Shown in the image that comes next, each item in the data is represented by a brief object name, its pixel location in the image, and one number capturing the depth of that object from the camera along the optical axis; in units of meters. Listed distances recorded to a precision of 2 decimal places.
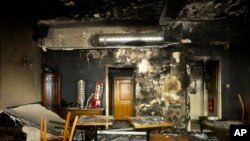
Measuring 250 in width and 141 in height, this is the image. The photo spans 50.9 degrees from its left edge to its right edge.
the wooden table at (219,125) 5.16
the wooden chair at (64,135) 3.88
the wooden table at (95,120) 5.03
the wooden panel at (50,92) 7.36
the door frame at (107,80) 8.06
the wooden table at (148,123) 4.82
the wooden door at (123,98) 10.85
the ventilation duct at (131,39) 7.14
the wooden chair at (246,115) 6.52
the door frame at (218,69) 8.05
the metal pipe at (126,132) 5.65
